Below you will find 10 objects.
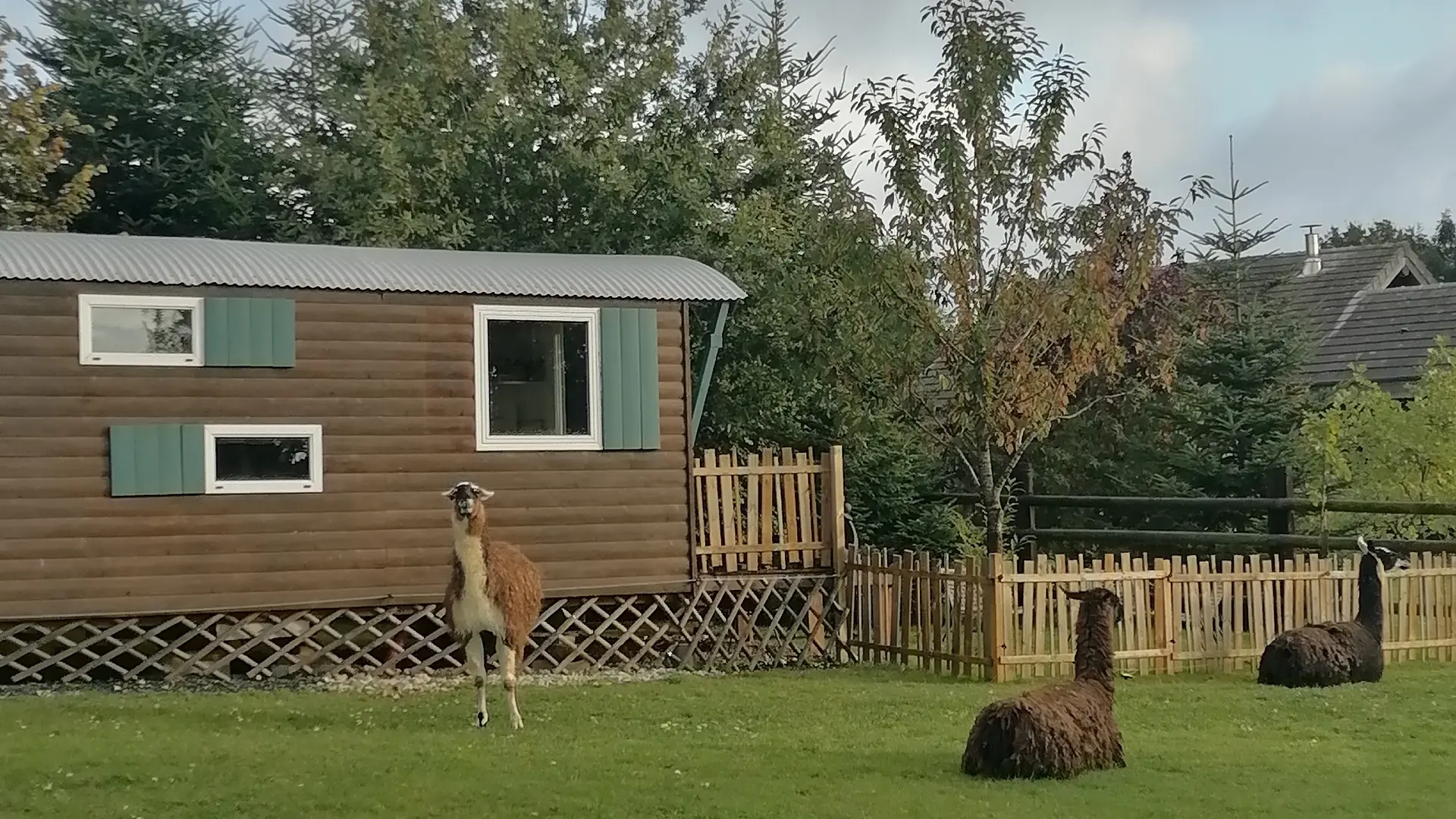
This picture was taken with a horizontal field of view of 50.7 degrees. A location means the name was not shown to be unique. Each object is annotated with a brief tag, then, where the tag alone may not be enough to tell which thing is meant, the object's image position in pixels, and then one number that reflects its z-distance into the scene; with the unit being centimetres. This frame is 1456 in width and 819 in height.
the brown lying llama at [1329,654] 1248
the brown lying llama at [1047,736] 834
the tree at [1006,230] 1453
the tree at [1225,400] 1927
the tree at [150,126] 2114
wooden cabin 1188
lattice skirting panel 1212
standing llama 1030
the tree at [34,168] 1909
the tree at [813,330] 1531
